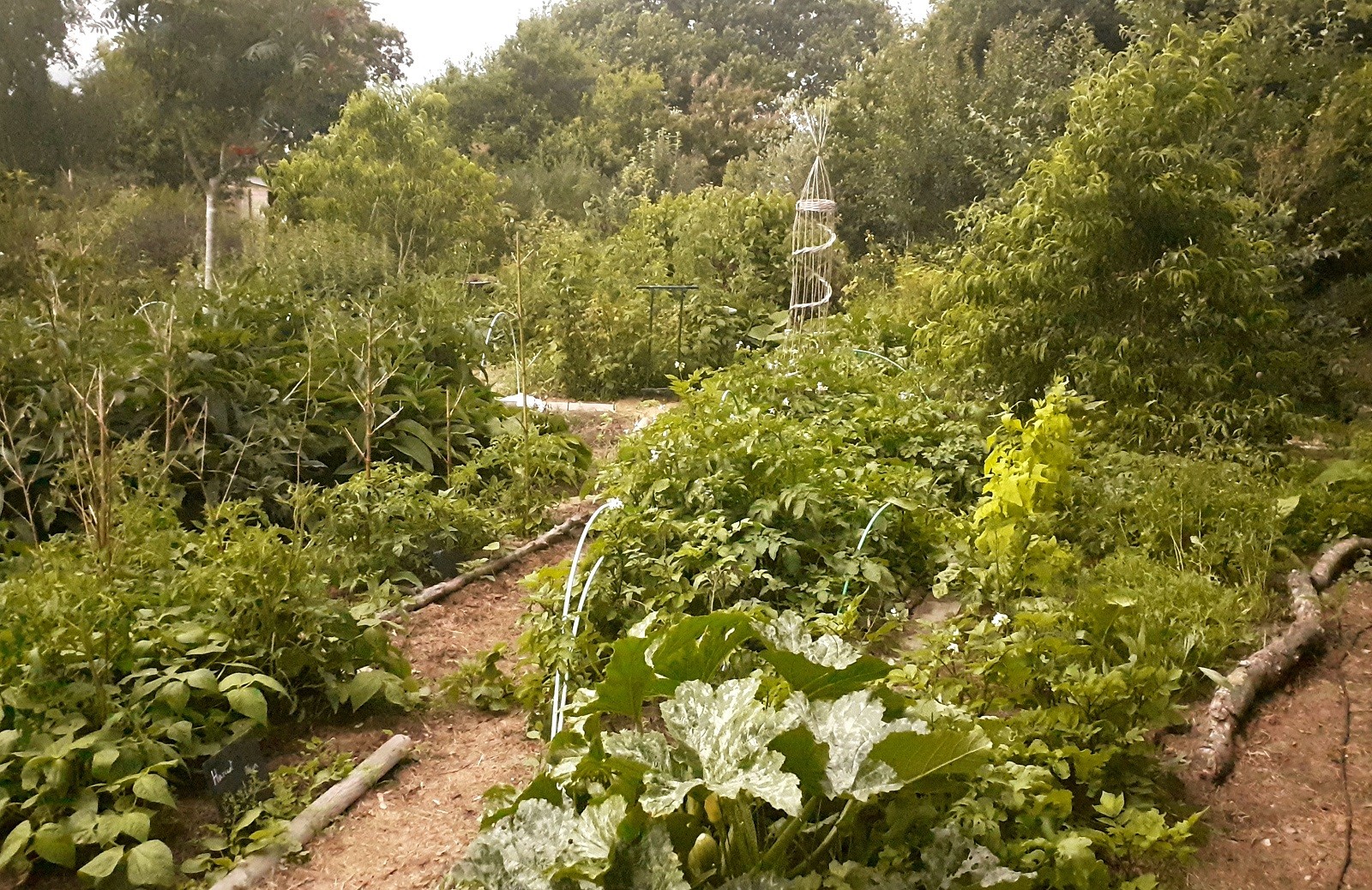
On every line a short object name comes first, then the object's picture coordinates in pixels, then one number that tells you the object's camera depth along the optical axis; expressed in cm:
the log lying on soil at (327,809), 212
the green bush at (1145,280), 465
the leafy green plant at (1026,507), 315
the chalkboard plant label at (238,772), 231
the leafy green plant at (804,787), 167
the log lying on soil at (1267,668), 251
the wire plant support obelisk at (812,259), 884
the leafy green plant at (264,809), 216
